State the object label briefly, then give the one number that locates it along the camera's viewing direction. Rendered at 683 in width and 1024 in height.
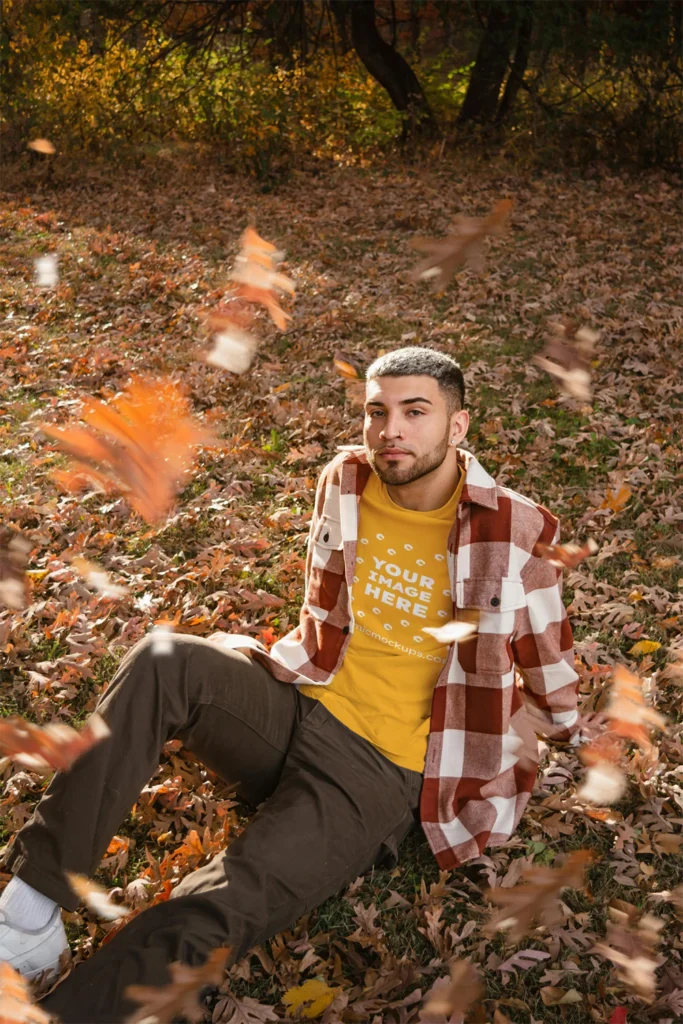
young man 2.48
